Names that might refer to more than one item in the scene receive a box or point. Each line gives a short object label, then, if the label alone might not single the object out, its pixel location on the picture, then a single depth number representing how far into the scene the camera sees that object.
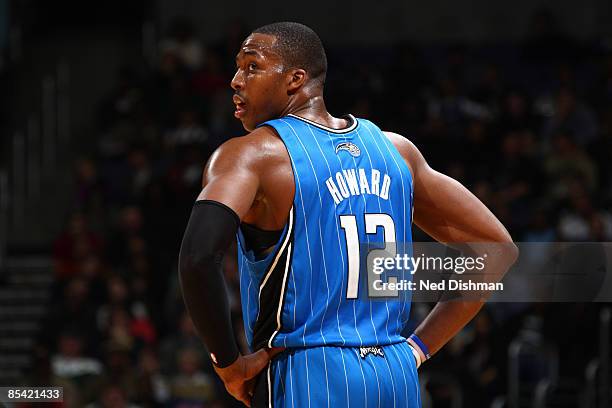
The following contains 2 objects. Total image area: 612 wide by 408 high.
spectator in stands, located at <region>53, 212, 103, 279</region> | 23.73
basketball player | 6.57
